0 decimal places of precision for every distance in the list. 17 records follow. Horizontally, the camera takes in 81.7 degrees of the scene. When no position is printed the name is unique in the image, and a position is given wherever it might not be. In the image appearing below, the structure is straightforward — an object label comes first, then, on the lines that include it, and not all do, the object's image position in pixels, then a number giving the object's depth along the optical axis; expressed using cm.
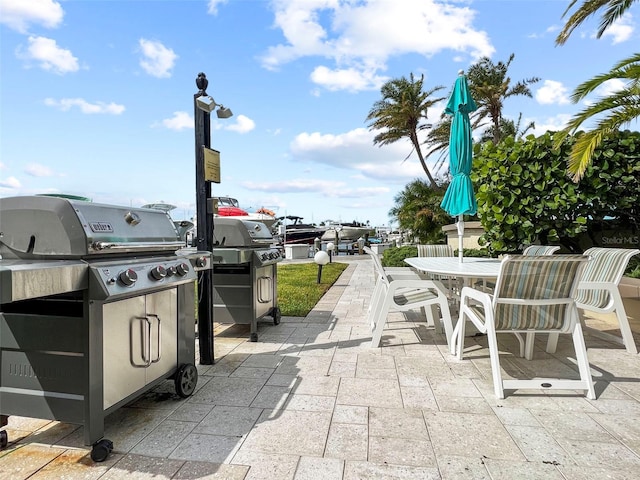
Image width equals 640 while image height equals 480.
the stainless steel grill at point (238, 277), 436
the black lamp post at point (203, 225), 349
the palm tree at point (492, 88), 1568
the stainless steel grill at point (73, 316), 192
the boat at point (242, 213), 1929
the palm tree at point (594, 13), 526
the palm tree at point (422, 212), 1459
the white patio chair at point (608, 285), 375
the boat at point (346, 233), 3407
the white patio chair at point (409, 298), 394
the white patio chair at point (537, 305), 278
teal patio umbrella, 451
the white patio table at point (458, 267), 348
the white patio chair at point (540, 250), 457
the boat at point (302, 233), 3531
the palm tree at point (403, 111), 1778
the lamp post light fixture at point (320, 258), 947
